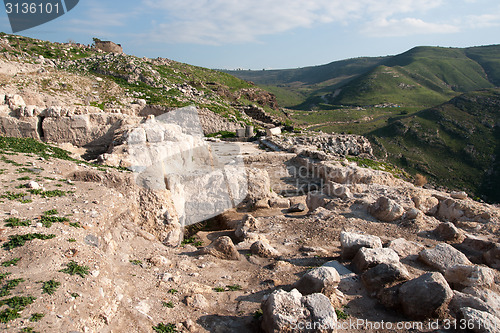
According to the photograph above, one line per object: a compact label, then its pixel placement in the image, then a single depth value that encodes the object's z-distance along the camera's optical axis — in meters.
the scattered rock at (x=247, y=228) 6.45
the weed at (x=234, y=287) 4.30
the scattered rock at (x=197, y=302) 3.76
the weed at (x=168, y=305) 3.64
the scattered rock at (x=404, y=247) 5.48
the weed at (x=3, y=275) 2.98
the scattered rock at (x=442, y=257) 4.88
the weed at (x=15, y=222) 3.86
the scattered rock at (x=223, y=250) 5.24
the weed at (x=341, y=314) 3.79
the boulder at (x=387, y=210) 7.02
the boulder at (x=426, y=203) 8.18
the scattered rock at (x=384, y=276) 4.28
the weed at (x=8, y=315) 2.51
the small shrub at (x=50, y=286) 2.91
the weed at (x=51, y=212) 4.34
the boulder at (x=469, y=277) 4.30
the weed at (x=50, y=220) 4.05
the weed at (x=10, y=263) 3.19
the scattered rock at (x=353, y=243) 5.16
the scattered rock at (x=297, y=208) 8.62
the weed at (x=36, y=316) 2.59
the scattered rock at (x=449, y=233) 6.19
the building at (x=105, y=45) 32.56
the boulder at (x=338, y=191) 8.45
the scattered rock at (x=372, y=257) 4.66
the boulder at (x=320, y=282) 4.00
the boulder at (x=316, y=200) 8.46
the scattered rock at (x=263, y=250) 5.46
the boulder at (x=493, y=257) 5.21
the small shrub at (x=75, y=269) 3.27
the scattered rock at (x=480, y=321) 3.29
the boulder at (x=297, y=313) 3.21
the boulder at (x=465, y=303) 3.70
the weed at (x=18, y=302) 2.66
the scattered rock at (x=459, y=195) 9.18
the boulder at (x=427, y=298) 3.75
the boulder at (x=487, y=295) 3.86
